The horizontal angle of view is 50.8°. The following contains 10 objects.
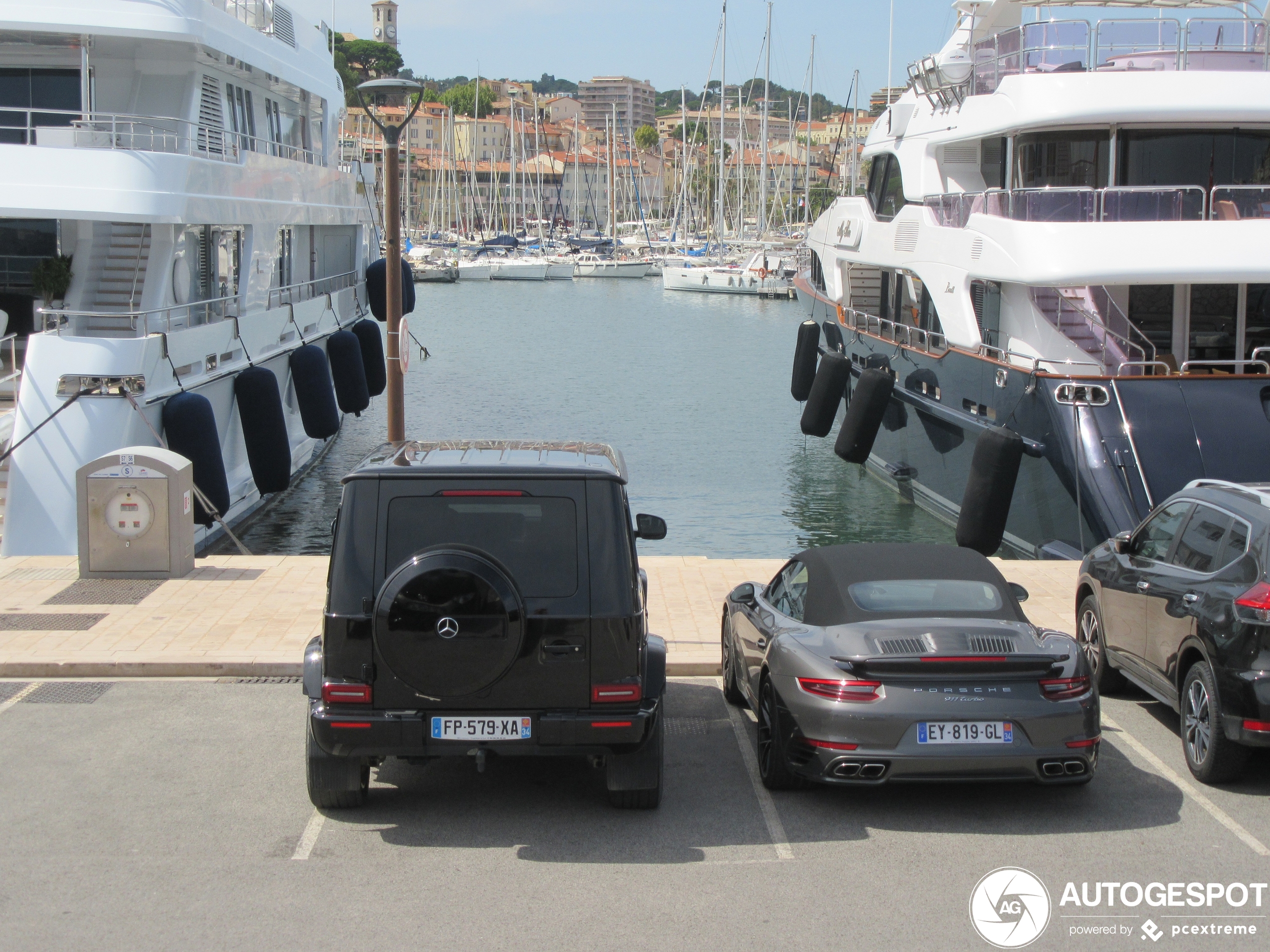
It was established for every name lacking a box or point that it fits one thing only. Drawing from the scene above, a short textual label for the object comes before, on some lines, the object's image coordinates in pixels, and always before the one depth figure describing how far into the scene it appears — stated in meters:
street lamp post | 13.80
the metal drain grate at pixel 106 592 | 10.86
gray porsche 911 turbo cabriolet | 6.34
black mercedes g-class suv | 6.06
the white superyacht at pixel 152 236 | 13.77
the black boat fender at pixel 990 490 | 14.95
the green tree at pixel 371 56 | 185.62
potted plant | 16.25
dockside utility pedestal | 11.16
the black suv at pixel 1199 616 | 6.70
